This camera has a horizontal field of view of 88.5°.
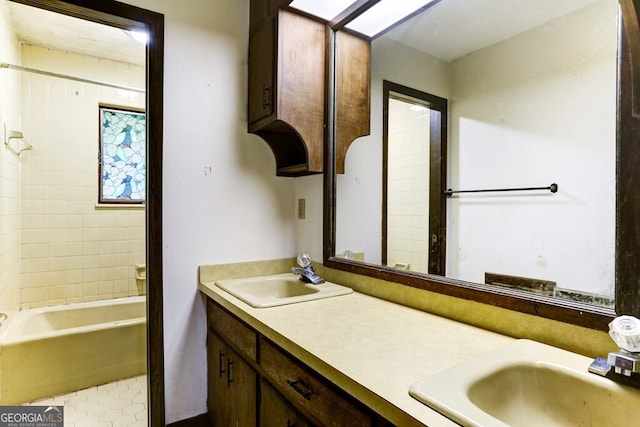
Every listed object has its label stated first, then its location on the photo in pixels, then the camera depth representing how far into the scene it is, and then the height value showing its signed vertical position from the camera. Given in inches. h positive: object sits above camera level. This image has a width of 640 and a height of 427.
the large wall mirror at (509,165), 34.6 +7.2
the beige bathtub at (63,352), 78.0 -36.9
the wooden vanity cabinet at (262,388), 30.7 -21.9
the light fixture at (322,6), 60.3 +38.3
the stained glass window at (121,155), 114.1 +19.4
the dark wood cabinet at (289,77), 60.6 +25.7
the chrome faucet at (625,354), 25.1 -11.2
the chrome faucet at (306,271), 63.9 -12.3
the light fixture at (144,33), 61.6 +33.9
